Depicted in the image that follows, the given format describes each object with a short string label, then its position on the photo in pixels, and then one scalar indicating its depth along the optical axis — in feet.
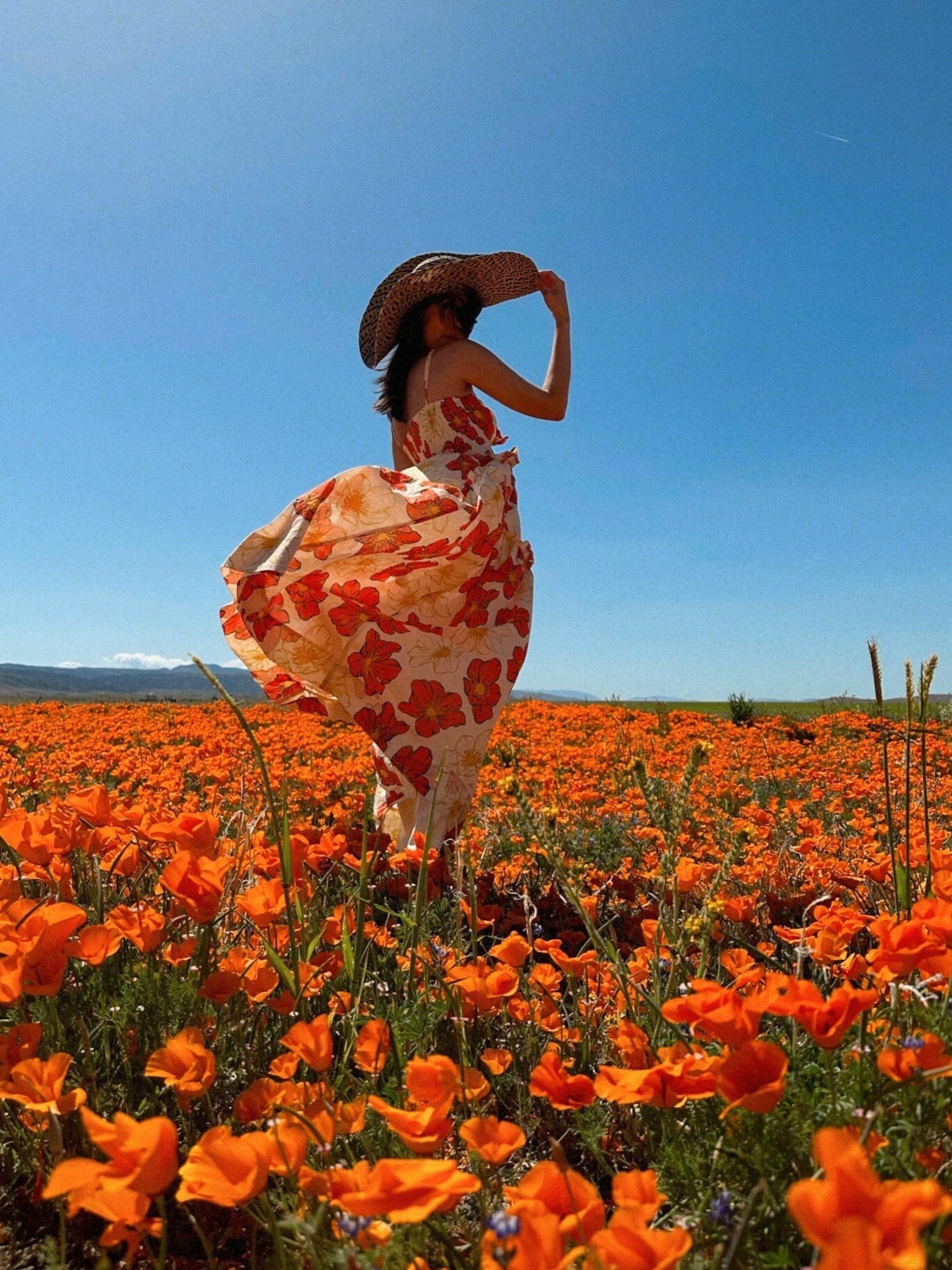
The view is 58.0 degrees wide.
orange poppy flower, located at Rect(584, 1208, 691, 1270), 2.12
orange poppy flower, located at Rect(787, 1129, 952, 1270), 1.72
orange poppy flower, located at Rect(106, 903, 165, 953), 4.81
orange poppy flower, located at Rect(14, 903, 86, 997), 4.05
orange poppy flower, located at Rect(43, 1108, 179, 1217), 2.44
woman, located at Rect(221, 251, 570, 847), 11.62
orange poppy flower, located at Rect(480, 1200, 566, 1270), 2.16
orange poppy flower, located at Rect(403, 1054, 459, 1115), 3.26
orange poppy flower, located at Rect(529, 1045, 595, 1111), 3.62
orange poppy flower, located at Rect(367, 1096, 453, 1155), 2.77
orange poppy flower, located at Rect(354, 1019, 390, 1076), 4.21
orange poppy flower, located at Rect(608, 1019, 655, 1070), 4.11
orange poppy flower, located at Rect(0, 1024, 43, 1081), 3.94
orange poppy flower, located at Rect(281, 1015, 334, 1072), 3.66
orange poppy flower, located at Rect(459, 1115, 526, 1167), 2.86
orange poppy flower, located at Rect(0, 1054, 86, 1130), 3.51
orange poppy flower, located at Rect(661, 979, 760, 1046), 2.91
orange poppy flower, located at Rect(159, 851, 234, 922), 4.42
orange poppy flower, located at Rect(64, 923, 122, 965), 4.47
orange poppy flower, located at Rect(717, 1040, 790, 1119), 2.80
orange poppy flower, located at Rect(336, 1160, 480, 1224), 2.22
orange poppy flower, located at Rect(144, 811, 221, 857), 4.91
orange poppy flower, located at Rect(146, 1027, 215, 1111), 3.65
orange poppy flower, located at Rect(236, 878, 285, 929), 5.06
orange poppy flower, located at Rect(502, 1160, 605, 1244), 2.55
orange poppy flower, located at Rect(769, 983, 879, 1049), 2.94
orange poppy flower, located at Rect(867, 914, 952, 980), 3.38
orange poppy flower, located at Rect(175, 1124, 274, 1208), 2.51
